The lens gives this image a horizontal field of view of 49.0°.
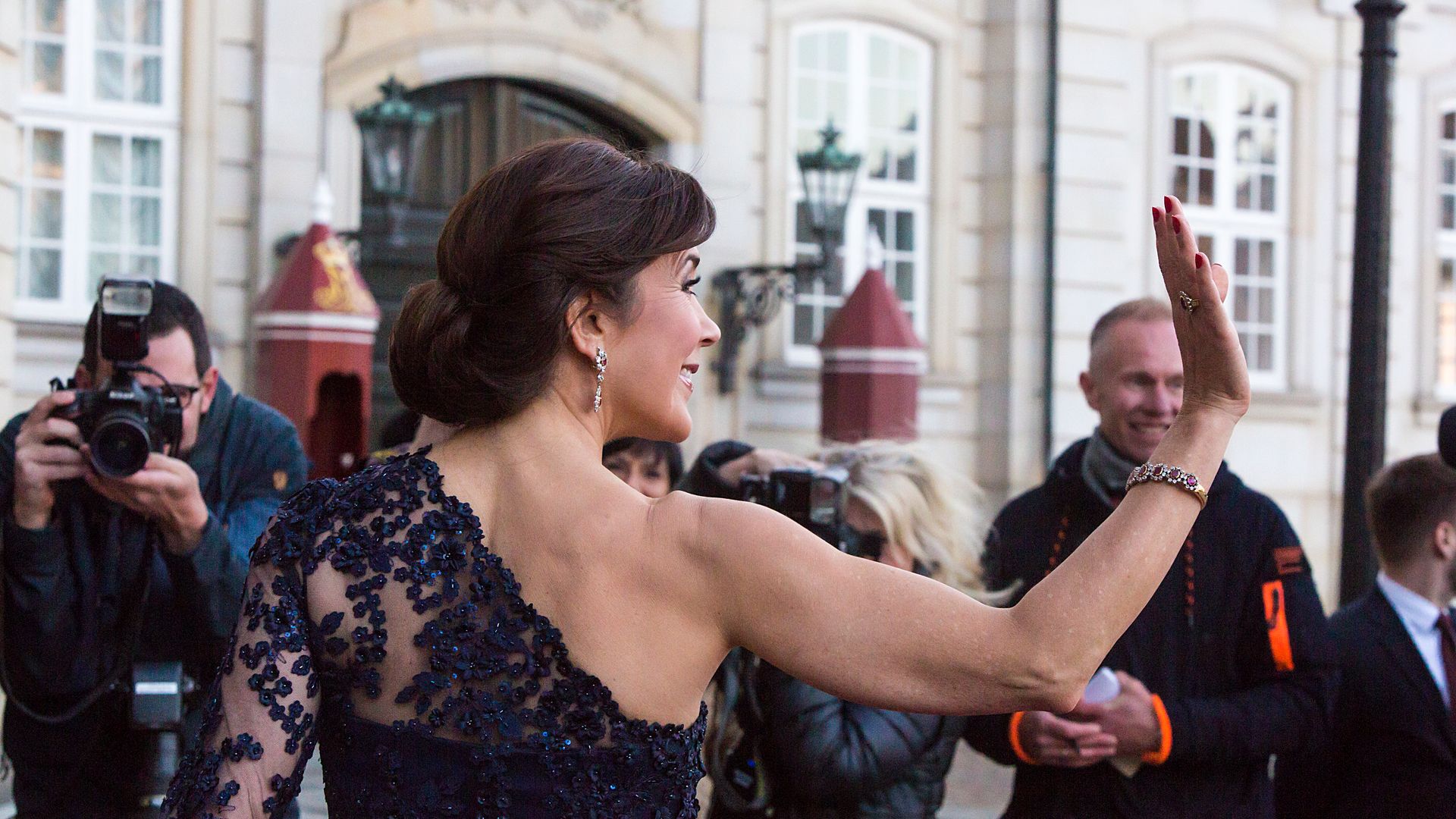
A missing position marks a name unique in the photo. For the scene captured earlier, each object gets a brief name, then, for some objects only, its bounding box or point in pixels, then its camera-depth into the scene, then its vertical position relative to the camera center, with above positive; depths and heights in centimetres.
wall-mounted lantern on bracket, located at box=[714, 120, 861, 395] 961 +71
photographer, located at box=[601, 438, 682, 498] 435 -23
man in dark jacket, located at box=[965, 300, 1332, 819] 327 -59
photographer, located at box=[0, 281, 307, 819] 320 -44
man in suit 365 -66
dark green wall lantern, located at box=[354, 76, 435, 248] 885 +132
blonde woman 341 -72
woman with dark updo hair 176 -23
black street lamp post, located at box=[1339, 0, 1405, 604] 483 +35
